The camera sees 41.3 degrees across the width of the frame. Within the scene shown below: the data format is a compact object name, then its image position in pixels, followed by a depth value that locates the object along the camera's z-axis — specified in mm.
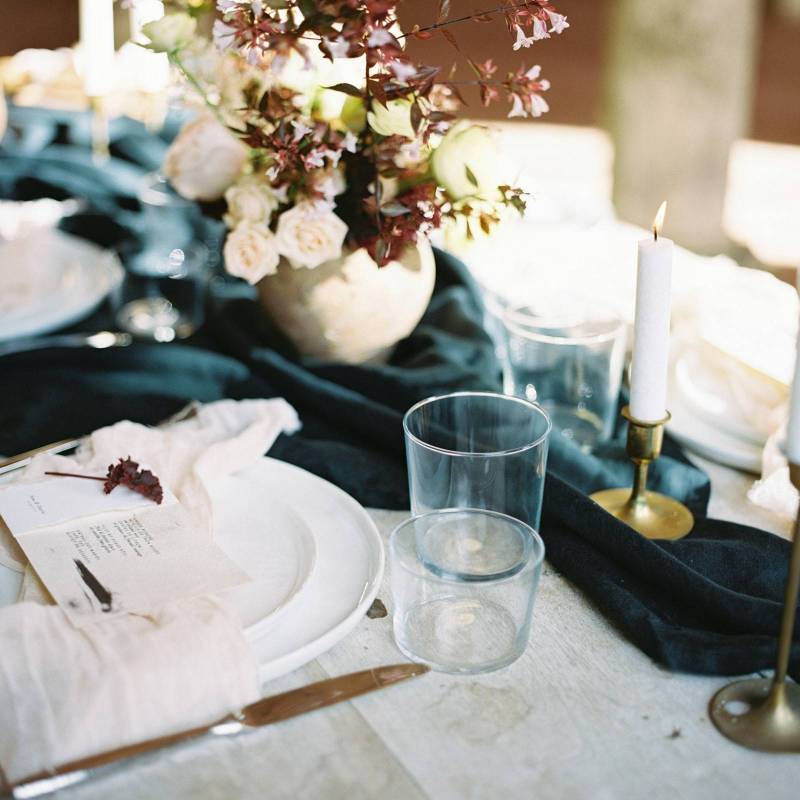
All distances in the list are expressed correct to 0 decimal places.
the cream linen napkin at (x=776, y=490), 1049
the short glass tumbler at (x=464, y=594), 828
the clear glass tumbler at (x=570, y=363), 1182
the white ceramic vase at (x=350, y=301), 1259
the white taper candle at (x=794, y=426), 674
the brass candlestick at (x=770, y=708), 726
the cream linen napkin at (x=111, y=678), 697
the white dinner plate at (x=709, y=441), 1149
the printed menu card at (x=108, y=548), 827
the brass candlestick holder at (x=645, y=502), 973
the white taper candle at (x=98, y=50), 1894
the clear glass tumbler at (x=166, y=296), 1499
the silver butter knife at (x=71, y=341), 1353
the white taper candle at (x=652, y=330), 891
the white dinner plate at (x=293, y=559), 818
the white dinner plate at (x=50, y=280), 1388
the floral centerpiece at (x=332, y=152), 1003
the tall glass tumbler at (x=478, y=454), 902
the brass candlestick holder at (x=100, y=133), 1921
